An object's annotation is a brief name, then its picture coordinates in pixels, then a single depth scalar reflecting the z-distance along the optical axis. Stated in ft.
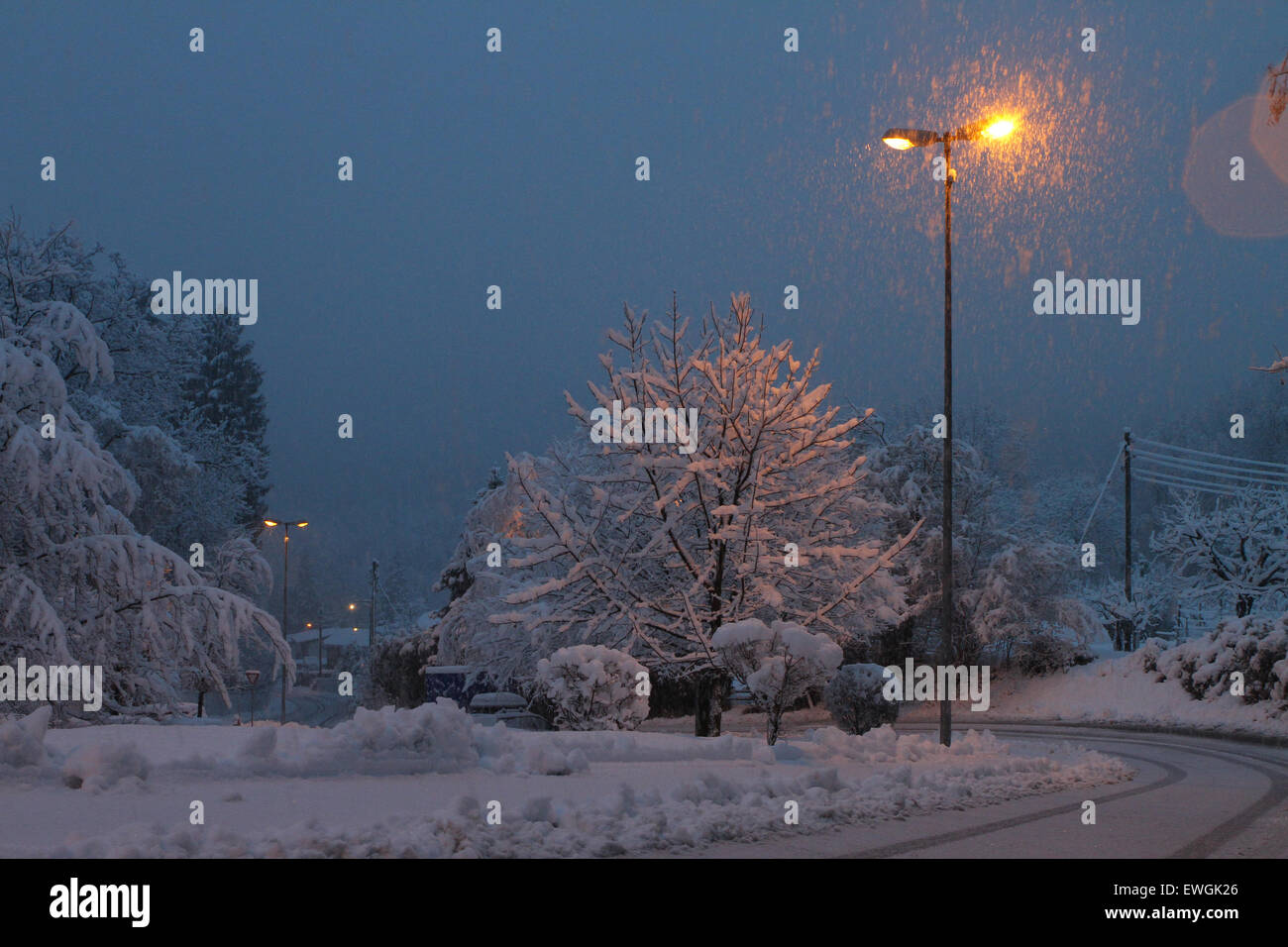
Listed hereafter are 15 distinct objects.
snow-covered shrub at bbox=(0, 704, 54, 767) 31.65
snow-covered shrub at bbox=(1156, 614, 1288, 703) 97.91
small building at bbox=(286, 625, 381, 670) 388.37
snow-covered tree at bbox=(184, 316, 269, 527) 212.23
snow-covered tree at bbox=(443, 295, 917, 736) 67.62
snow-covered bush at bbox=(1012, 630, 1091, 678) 138.62
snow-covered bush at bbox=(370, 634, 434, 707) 155.22
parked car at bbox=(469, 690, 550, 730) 75.51
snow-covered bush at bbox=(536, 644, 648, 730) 56.95
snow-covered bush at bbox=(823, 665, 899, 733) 76.64
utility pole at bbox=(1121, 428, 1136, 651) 155.12
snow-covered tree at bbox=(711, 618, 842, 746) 50.21
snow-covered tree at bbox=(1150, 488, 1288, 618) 141.28
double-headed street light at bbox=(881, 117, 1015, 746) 56.85
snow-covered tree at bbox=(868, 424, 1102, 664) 136.56
